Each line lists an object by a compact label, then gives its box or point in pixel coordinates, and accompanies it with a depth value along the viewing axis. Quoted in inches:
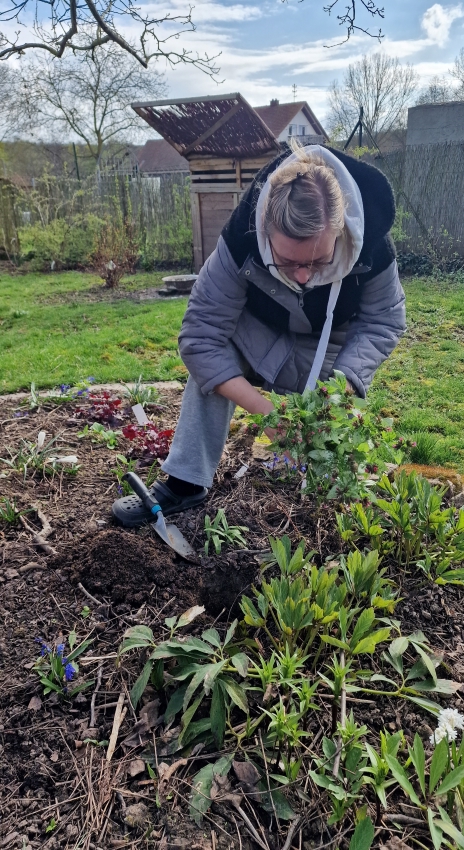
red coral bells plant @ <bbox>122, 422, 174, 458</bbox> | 110.1
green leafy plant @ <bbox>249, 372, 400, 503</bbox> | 64.9
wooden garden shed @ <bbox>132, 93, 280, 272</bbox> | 290.2
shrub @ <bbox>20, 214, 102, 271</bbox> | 445.6
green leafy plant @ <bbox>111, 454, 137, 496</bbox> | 97.8
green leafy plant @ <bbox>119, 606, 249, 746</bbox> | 50.9
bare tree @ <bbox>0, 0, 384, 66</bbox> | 183.8
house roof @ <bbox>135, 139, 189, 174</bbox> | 1320.1
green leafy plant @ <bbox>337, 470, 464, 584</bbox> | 66.9
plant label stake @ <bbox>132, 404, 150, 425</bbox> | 116.7
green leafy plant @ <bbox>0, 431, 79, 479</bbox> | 103.9
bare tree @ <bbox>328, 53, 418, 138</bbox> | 871.7
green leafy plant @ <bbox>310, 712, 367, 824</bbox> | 43.2
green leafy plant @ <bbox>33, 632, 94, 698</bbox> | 57.5
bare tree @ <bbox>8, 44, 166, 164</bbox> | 595.2
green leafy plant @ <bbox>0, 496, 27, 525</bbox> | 87.9
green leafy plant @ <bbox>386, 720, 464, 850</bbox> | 40.9
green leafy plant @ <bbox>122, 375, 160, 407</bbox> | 139.2
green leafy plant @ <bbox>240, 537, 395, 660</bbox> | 54.7
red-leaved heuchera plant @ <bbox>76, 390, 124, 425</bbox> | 129.3
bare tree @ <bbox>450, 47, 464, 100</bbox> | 785.8
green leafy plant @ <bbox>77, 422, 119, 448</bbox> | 117.0
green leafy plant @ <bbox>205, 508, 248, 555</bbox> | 77.3
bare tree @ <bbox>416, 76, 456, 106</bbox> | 814.0
